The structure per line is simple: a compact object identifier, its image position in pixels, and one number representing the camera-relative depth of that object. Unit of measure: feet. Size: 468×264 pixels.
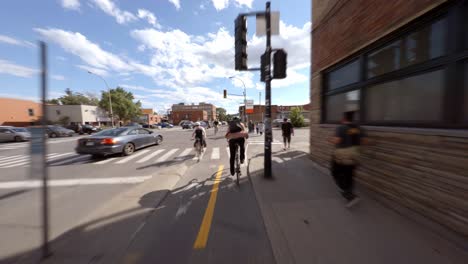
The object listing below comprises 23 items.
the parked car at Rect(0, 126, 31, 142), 59.16
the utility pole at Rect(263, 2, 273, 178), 15.76
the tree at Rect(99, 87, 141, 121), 165.14
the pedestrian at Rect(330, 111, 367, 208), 10.86
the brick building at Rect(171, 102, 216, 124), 304.50
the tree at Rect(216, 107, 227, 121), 419.05
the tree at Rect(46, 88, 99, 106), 226.30
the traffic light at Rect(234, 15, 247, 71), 16.19
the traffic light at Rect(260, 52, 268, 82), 16.20
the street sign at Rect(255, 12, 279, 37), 15.88
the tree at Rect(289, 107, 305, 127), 122.83
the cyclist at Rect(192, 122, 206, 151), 28.38
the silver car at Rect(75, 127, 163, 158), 27.27
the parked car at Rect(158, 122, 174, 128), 184.69
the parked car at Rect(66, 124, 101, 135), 99.71
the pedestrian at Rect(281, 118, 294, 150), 34.36
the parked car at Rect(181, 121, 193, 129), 139.15
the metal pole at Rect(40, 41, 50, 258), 6.99
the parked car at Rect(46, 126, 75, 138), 79.51
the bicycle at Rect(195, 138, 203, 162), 28.25
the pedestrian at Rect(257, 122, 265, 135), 70.84
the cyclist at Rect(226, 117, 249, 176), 16.89
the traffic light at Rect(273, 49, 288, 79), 15.44
